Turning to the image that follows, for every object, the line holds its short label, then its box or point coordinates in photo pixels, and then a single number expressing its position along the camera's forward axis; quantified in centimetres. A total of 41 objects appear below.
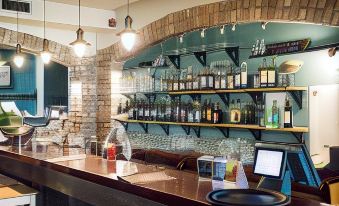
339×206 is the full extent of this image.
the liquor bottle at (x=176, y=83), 680
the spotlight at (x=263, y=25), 552
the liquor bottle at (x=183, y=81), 668
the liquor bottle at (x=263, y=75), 542
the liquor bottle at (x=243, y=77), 574
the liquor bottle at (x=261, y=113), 546
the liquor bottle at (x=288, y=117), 518
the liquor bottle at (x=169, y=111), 699
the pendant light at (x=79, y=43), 486
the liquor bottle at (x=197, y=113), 646
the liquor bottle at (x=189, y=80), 657
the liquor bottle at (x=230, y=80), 592
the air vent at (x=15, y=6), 671
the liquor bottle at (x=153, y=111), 727
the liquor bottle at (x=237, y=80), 581
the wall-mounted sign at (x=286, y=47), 521
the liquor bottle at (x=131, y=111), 769
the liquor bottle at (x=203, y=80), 625
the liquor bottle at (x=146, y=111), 739
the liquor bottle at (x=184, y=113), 670
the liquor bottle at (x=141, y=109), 752
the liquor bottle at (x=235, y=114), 593
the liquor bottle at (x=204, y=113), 639
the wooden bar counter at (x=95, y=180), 225
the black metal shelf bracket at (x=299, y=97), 536
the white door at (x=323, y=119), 505
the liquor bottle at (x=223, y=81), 602
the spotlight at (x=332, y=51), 487
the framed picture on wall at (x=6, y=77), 1242
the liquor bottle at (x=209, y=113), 630
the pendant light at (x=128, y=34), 435
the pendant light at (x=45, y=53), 568
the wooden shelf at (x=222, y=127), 515
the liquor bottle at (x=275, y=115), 530
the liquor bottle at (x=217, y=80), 611
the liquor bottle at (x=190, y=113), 656
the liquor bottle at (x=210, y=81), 620
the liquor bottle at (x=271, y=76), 534
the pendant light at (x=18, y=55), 665
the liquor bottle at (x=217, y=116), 619
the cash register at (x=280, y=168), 210
